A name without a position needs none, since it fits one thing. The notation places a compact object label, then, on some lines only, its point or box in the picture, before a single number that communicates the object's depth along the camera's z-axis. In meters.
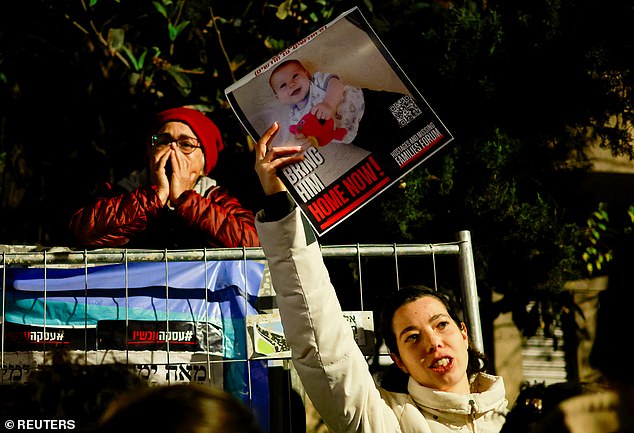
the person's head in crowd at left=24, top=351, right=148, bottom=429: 1.72
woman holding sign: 2.57
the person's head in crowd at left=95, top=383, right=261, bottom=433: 1.32
